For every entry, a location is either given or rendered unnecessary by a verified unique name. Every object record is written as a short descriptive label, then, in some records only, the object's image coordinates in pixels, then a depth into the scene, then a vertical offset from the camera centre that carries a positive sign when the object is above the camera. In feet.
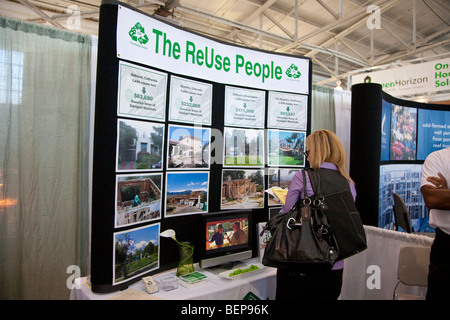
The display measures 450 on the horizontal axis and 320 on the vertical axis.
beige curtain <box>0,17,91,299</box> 8.49 -0.09
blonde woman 5.12 -1.95
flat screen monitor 6.73 -1.95
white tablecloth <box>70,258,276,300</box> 5.66 -2.75
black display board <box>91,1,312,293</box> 5.64 +0.63
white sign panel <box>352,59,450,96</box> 12.65 +4.05
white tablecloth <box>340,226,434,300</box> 7.99 -3.03
